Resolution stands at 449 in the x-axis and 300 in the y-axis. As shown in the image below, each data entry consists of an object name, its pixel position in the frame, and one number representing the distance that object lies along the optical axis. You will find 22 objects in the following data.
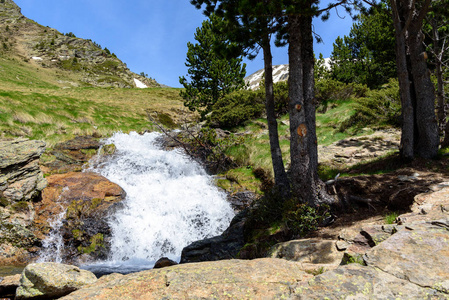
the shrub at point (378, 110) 13.03
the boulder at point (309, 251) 4.38
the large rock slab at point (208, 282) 2.91
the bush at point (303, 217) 6.28
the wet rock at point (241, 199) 12.19
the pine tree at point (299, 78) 6.33
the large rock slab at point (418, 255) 2.47
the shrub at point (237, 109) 19.86
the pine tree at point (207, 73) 27.95
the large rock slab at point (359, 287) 2.31
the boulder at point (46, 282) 4.43
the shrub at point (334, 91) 19.17
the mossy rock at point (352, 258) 3.11
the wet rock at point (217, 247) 7.71
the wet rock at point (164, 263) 7.39
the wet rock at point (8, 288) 5.38
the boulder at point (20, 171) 9.36
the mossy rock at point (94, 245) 9.23
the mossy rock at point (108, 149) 15.81
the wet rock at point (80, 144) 14.79
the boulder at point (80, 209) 9.31
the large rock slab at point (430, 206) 4.09
